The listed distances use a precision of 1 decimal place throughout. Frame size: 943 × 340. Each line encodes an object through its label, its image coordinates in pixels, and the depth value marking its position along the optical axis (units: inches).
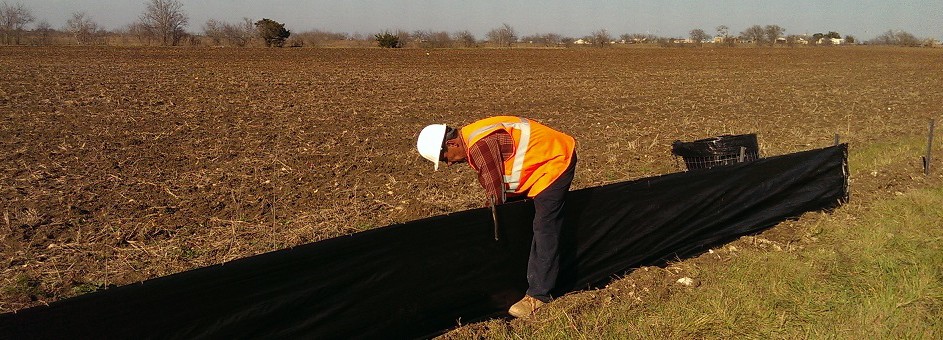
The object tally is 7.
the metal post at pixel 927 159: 326.6
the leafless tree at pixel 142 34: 2714.1
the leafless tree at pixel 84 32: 2474.2
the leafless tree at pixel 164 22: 2736.2
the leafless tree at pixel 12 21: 2634.1
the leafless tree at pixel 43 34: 2170.3
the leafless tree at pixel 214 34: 2690.7
